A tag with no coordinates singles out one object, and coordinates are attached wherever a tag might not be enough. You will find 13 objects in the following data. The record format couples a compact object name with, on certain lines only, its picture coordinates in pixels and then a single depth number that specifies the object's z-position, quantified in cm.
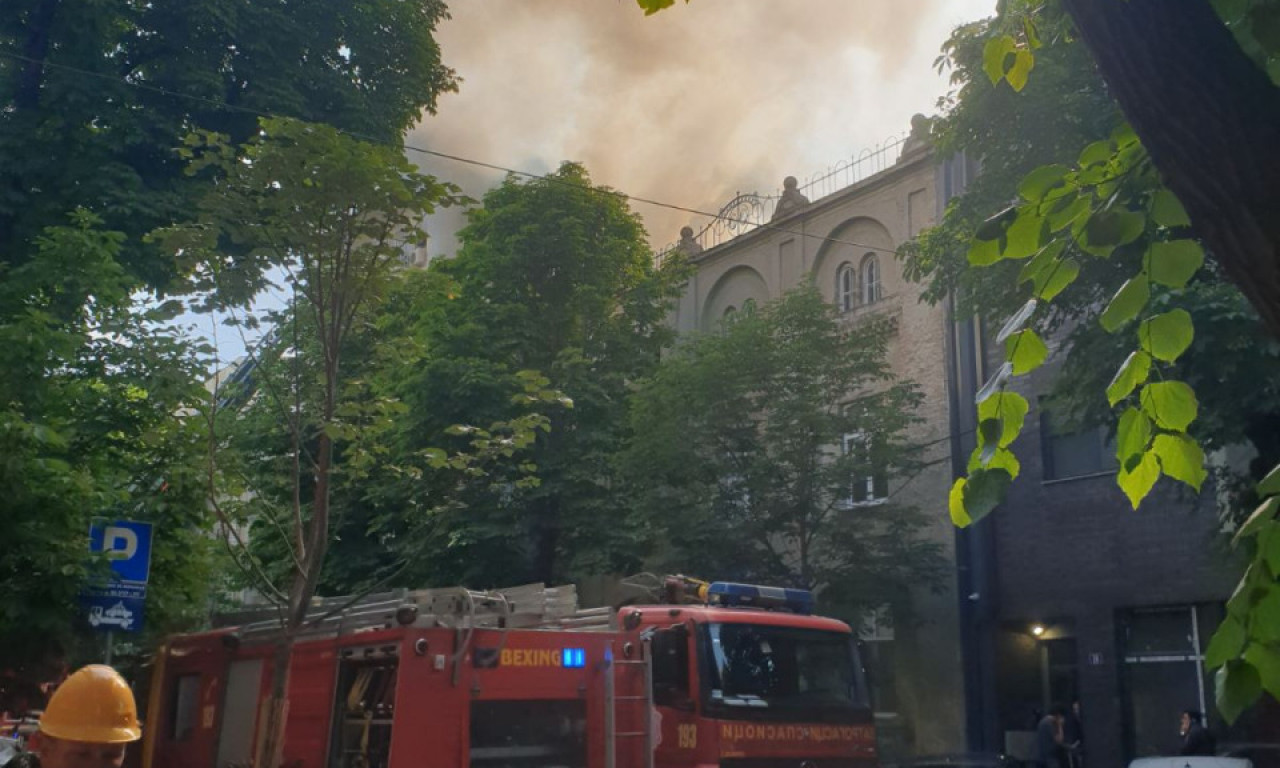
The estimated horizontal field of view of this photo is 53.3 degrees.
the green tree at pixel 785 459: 2209
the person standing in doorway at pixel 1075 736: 2114
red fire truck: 858
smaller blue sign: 1139
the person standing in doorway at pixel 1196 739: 1627
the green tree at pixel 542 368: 2181
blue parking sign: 1151
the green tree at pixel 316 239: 869
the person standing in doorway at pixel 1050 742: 1917
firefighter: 333
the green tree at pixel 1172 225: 263
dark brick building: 2012
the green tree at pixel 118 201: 1086
